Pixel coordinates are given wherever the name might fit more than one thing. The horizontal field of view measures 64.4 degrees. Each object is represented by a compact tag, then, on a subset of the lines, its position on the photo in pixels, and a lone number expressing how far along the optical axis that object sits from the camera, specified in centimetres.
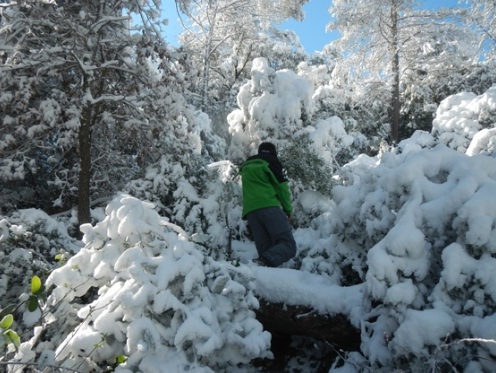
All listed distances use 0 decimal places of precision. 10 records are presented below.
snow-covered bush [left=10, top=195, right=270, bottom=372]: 214
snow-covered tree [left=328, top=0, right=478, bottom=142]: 1271
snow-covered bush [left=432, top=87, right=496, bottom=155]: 760
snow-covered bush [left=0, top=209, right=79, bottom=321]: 363
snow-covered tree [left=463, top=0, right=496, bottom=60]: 1112
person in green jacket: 435
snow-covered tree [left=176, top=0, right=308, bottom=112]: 1491
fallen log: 300
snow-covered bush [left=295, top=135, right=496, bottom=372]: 217
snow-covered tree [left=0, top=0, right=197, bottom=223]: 454
